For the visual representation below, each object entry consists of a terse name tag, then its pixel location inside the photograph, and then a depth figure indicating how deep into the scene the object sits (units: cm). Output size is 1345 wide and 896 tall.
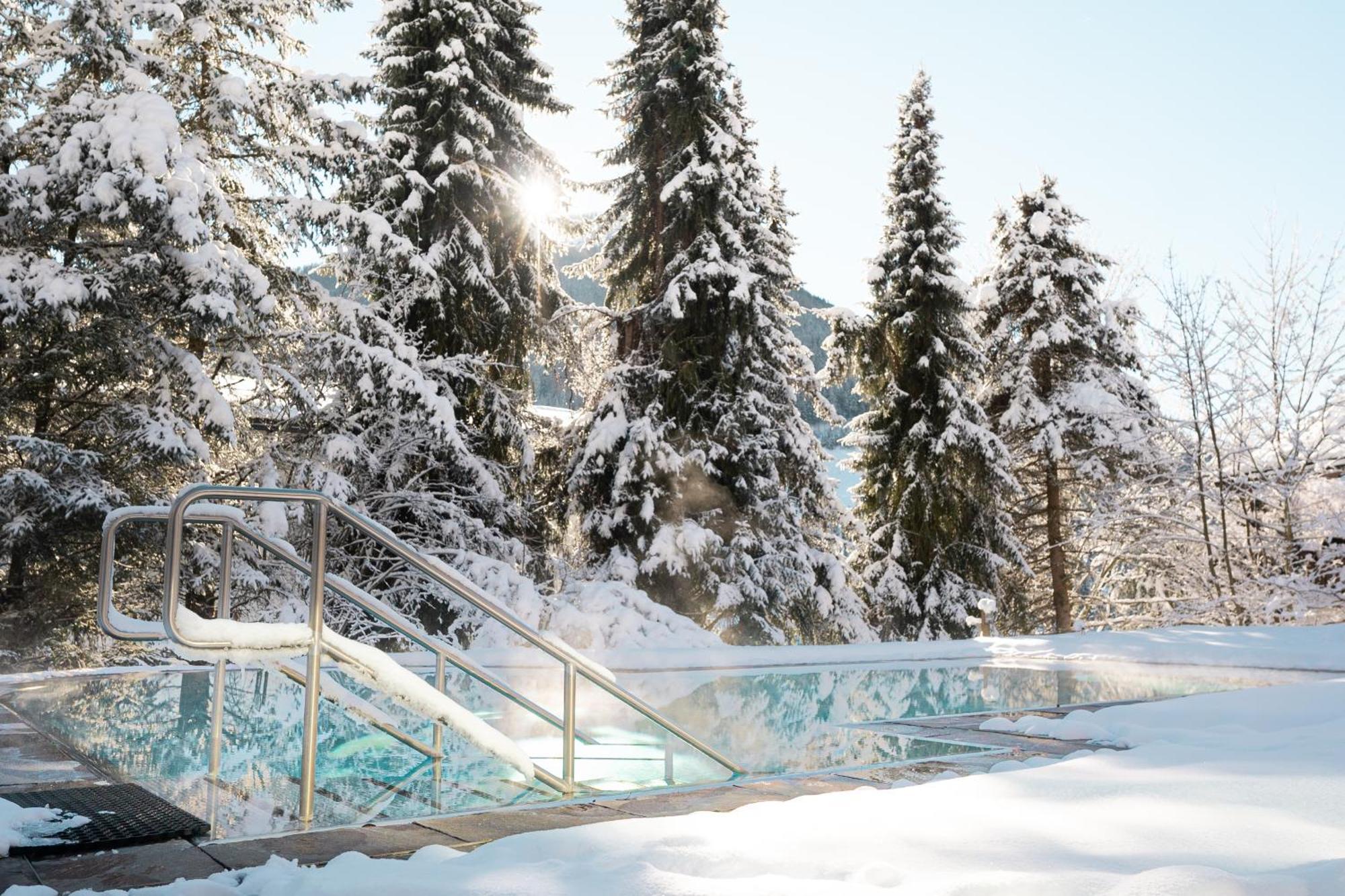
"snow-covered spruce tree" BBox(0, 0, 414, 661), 1004
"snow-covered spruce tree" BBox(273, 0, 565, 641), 1277
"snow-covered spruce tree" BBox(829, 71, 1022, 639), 1986
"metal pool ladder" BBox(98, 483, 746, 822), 354
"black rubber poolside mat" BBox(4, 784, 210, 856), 312
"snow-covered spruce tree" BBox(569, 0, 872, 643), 1530
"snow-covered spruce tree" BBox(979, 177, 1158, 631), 2028
